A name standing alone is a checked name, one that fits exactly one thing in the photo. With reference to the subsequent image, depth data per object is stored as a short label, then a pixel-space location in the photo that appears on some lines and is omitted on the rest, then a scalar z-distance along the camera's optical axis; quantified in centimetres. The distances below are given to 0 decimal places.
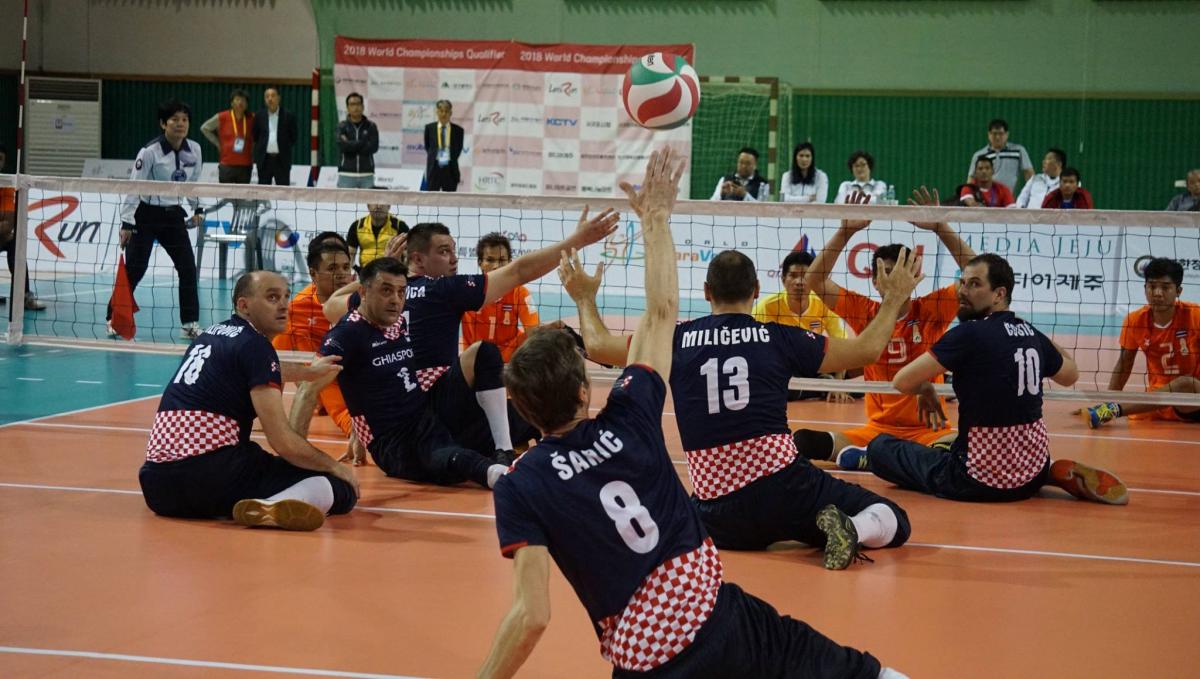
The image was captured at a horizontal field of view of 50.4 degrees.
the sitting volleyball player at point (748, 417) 540
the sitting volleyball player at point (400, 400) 682
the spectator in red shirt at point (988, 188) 1608
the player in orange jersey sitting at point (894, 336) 771
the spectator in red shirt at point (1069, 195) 1525
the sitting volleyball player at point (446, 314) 708
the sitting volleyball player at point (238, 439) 584
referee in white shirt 1243
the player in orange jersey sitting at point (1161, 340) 949
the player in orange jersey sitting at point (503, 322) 909
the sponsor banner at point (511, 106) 2225
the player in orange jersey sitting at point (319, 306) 864
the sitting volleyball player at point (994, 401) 654
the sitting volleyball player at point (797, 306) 890
